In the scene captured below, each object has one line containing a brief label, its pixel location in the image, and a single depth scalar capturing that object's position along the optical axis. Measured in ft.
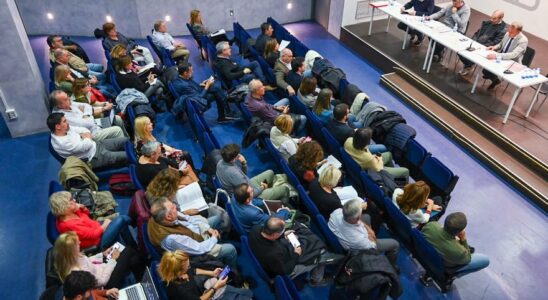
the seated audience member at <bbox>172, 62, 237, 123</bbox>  20.36
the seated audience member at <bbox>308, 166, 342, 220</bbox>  13.57
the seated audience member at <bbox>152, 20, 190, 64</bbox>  24.26
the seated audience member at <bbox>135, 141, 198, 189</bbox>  14.51
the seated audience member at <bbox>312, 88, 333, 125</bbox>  18.26
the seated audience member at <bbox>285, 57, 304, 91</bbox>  21.40
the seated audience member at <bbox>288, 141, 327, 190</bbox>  14.70
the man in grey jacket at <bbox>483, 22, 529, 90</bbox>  21.94
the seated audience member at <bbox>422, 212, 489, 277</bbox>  12.04
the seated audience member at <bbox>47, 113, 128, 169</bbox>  15.31
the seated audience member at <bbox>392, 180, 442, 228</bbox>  13.08
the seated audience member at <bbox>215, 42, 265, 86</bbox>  22.03
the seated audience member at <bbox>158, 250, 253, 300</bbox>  10.27
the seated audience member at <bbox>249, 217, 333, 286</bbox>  11.50
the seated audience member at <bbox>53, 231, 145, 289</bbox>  10.43
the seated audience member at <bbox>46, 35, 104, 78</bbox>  20.86
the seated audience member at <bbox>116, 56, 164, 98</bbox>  20.27
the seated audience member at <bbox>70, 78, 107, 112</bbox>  18.65
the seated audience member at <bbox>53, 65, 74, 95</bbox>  18.79
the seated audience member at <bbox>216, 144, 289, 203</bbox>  14.21
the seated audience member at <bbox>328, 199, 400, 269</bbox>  12.03
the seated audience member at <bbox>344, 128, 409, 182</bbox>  15.17
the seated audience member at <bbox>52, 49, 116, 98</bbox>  19.98
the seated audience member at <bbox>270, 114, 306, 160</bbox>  16.29
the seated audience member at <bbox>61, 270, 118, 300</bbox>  9.55
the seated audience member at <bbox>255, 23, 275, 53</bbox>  24.67
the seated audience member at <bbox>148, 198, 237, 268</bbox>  11.55
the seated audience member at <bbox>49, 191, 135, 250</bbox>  11.87
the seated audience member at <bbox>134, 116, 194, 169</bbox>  15.71
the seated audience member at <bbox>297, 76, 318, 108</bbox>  19.44
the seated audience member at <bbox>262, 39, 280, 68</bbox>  23.17
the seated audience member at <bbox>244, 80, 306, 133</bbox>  19.10
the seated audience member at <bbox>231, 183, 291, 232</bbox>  12.55
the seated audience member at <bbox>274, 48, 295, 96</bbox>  21.62
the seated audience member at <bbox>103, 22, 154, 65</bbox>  23.50
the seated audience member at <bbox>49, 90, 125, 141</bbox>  17.01
